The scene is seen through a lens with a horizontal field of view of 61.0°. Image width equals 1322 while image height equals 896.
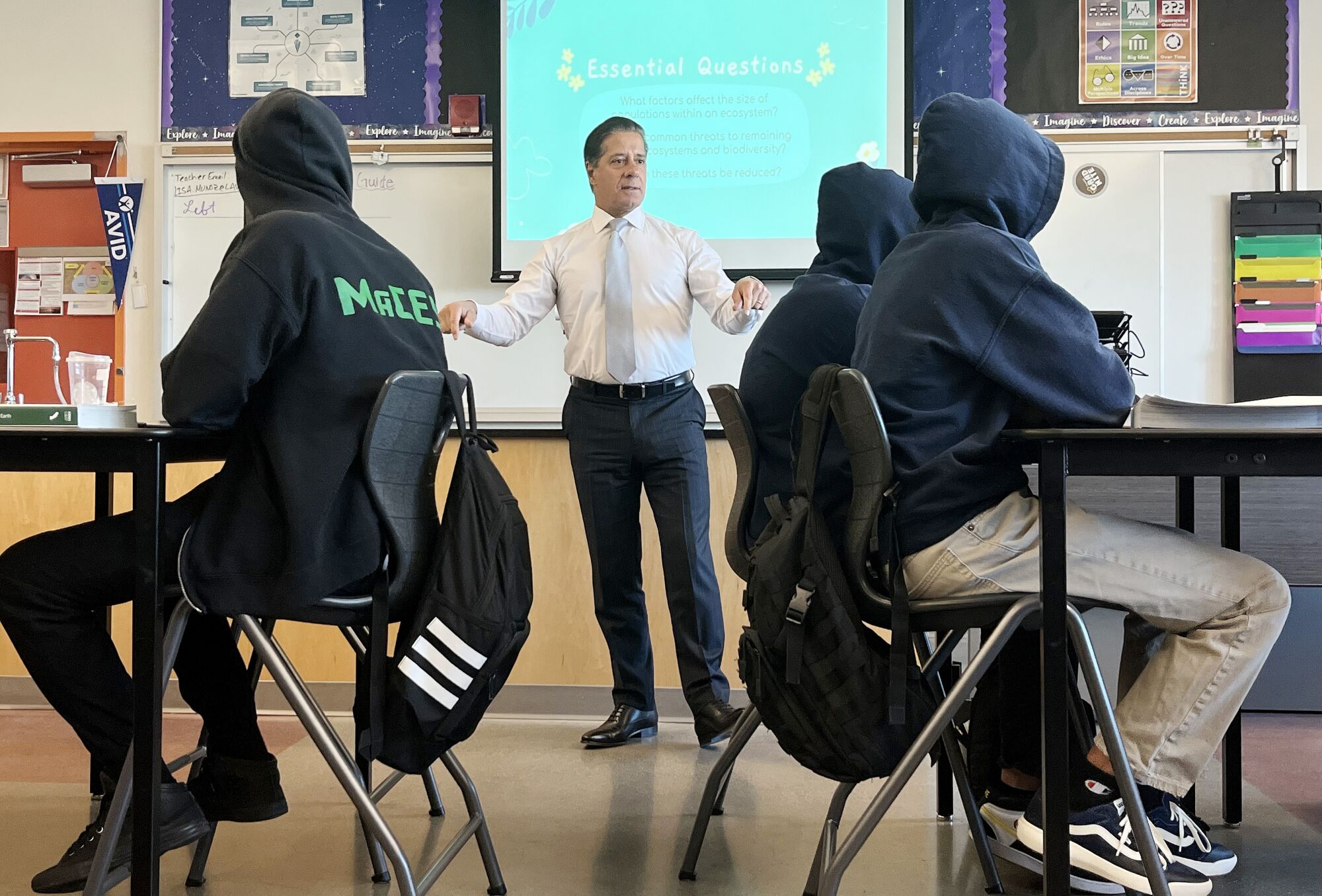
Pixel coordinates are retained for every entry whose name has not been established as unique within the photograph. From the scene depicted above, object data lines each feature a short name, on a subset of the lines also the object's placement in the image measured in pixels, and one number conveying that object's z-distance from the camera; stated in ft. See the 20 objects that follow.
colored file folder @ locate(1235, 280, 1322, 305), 11.59
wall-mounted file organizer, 11.55
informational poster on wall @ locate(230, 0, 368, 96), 12.35
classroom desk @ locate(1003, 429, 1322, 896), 4.63
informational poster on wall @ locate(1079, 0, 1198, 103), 11.95
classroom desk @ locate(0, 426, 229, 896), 5.04
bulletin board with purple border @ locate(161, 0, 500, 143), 12.29
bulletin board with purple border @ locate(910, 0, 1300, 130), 11.87
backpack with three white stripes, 5.29
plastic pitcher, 6.63
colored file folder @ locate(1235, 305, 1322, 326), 11.58
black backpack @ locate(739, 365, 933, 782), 4.99
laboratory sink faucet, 12.24
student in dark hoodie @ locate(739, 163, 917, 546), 7.14
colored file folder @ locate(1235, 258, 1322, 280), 11.55
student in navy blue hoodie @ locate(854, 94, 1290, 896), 5.07
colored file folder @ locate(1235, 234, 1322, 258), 11.51
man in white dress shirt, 10.01
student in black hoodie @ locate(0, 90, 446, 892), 5.27
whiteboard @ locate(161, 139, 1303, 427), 11.80
